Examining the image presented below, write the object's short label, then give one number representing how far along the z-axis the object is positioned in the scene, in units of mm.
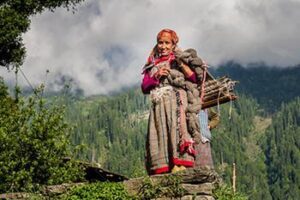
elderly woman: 10914
